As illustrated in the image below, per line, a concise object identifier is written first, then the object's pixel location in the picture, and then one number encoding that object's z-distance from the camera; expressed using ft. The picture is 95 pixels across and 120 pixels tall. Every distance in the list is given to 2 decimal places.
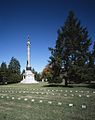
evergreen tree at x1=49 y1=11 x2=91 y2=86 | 60.38
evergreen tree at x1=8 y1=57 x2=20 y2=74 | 168.75
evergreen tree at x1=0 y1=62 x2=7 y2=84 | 104.09
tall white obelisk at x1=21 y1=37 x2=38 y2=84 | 111.15
